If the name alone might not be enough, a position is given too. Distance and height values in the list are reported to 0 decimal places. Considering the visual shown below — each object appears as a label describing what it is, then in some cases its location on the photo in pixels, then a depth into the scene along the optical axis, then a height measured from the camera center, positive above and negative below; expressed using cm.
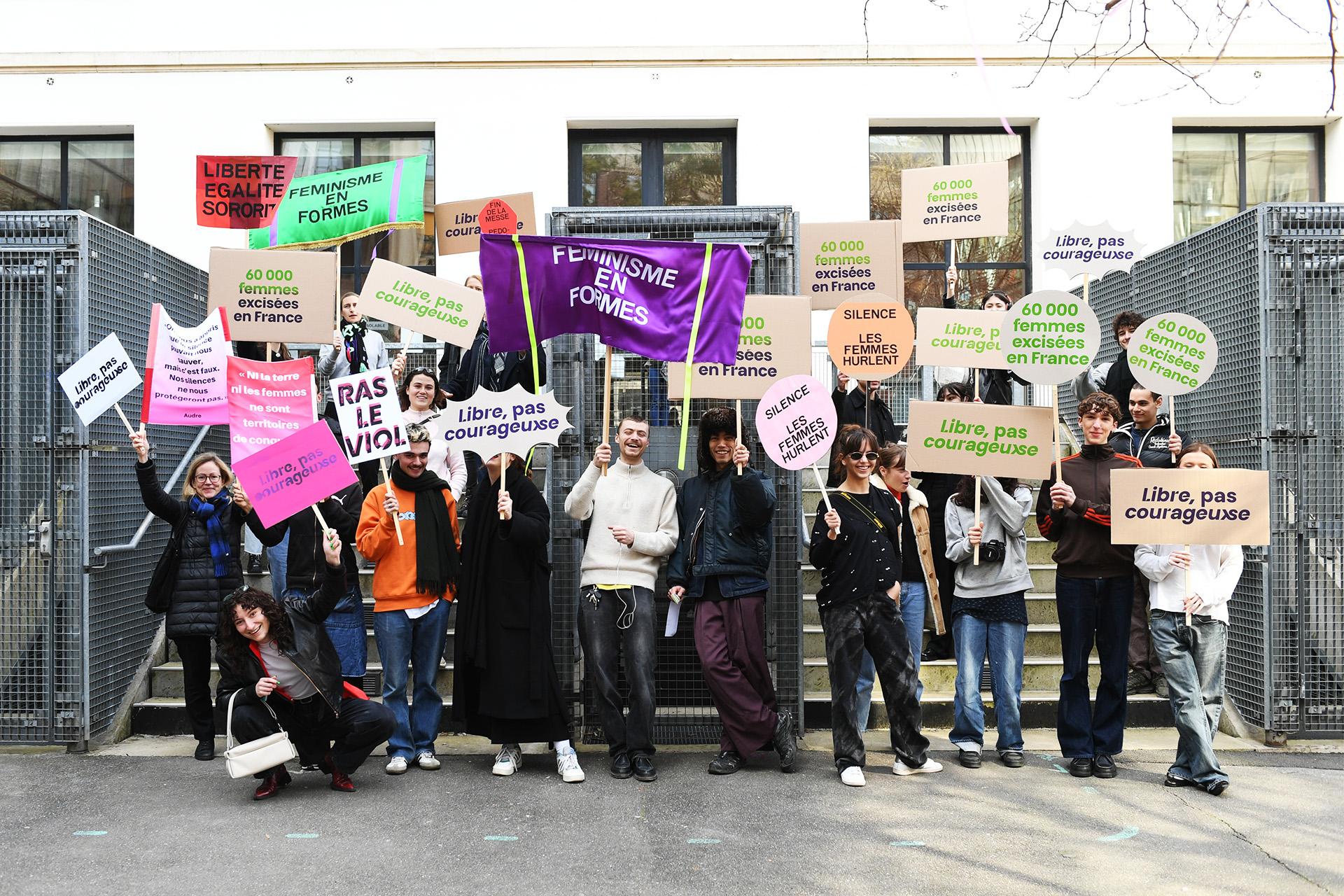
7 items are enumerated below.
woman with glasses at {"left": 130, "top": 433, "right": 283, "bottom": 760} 745 -66
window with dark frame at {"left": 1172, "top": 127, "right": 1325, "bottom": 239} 1322 +320
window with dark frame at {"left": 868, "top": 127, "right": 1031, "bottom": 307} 1316 +282
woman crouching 639 -127
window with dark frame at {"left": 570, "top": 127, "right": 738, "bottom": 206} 1330 +325
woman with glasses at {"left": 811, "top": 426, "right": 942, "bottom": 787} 692 -95
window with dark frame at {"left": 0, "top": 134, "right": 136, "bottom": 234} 1323 +318
